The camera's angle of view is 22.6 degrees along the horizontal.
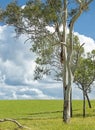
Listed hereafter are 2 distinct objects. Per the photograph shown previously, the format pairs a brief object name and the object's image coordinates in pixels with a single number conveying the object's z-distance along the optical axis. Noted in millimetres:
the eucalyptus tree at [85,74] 37171
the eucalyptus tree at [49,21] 20793
